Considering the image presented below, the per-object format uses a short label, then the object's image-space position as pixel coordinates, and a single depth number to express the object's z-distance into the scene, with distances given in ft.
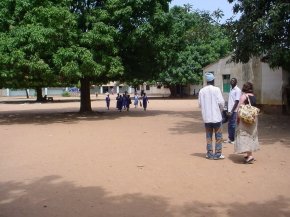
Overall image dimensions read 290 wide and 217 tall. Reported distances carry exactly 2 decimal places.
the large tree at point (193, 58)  111.47
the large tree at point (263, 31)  31.34
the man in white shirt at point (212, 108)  20.15
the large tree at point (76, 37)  41.43
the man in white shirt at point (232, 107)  25.18
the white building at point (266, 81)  50.04
